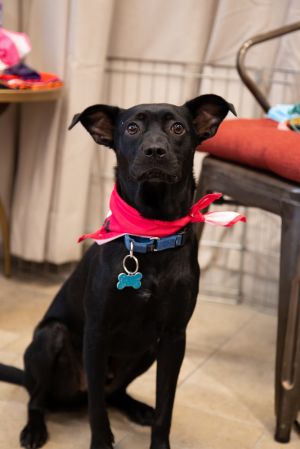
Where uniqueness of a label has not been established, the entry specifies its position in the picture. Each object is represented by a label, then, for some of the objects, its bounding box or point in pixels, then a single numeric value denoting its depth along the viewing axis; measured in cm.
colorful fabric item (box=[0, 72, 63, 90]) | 207
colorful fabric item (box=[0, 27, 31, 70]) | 209
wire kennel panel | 234
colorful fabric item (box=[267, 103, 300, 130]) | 180
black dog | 127
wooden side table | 202
